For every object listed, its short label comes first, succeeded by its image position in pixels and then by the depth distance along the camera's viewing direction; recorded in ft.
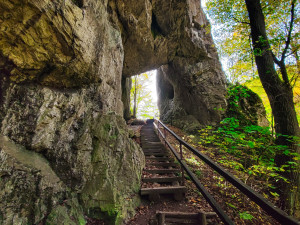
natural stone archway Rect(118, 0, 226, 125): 28.78
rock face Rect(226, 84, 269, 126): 27.20
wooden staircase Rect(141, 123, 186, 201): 10.20
